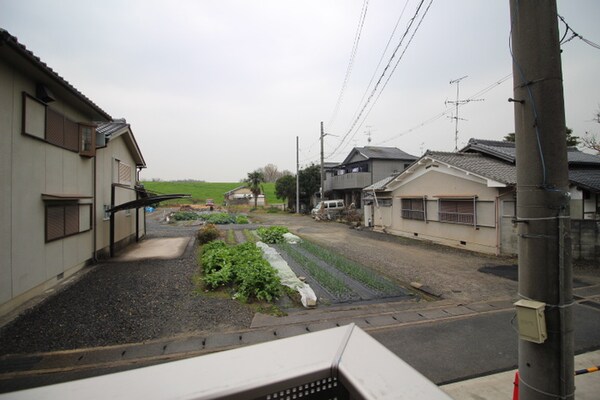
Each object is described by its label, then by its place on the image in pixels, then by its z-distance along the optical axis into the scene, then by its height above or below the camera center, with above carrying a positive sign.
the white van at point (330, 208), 28.16 -0.71
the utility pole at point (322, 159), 26.90 +4.08
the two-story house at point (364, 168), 28.12 +3.52
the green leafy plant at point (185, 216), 29.58 -1.67
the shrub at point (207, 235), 13.55 -1.65
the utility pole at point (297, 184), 34.34 +2.11
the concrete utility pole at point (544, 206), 2.09 -0.04
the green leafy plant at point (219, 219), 26.51 -1.77
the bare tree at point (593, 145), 15.56 +3.22
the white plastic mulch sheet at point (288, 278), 6.25 -2.13
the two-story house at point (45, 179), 5.69 +0.60
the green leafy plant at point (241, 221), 26.20 -1.88
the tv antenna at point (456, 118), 17.78 +6.19
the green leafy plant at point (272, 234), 14.98 -1.91
